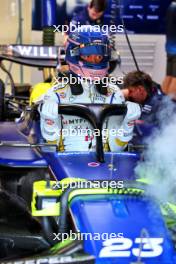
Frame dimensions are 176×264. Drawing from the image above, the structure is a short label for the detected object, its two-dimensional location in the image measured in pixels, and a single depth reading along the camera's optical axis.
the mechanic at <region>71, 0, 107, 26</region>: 12.13
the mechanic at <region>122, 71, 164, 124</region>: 7.45
